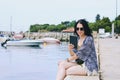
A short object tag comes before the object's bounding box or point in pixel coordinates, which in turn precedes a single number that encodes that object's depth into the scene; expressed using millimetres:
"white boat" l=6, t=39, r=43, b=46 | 26626
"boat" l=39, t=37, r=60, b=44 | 34665
